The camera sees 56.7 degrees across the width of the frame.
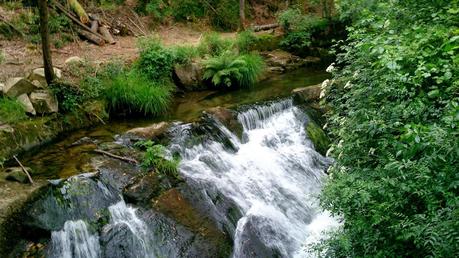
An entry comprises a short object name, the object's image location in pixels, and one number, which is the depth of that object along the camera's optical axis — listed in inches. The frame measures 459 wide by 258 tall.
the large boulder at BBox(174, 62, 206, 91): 462.3
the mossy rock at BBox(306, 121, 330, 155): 382.5
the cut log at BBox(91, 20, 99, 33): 500.6
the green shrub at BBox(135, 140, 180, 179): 274.5
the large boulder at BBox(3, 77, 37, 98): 323.0
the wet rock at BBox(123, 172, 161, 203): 248.7
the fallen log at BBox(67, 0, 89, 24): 505.7
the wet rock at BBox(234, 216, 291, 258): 243.1
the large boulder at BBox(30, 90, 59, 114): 330.6
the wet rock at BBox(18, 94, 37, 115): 324.2
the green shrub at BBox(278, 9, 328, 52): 632.4
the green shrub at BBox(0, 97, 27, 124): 307.3
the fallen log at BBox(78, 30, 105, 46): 482.6
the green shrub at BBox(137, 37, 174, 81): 426.3
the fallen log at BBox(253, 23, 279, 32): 668.7
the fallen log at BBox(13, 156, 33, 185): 246.6
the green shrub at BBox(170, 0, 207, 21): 649.6
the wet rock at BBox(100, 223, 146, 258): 218.5
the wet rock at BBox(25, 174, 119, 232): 219.8
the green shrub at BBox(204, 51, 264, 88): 476.4
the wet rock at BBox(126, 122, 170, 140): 319.3
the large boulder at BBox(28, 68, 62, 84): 348.8
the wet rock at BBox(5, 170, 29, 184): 246.7
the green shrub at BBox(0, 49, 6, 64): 377.7
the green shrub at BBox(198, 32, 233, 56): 518.0
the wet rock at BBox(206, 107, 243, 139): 362.3
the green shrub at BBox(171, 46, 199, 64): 462.3
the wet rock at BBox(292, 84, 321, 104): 434.6
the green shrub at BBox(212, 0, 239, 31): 681.6
